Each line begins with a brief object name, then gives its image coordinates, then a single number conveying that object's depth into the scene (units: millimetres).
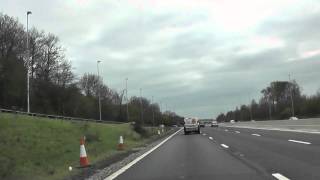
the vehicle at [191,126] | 66312
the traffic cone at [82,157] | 19156
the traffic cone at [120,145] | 31684
